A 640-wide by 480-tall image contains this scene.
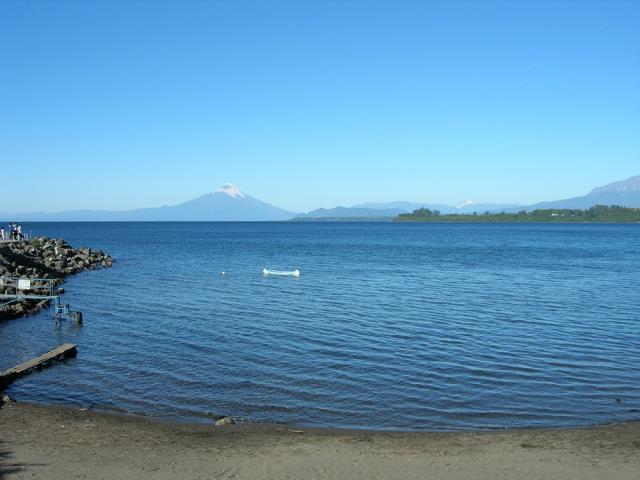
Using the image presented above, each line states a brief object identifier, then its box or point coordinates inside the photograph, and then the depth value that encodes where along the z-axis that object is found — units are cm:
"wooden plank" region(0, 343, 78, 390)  1703
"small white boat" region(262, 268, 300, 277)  4894
